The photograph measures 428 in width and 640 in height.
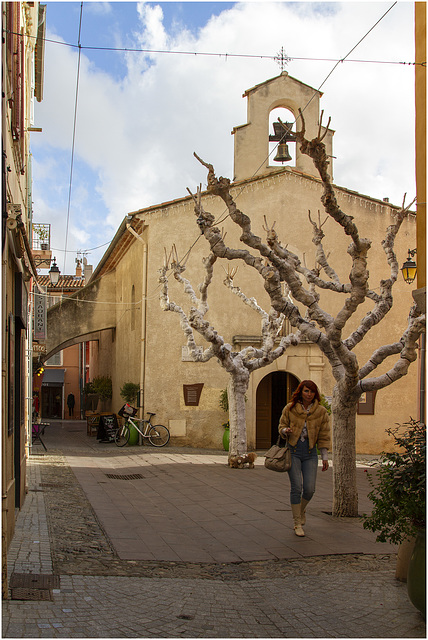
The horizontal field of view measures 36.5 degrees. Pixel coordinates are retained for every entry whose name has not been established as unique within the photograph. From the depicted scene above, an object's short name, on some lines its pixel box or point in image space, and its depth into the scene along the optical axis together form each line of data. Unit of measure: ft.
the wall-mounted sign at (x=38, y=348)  60.08
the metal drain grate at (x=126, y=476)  40.68
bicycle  63.00
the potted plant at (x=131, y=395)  63.98
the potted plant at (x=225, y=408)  62.13
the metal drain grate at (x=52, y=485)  35.91
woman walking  23.97
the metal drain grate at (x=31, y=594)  15.46
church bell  57.67
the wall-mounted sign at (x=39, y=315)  63.82
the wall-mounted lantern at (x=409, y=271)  45.29
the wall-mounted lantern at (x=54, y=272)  78.01
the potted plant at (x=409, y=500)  14.62
